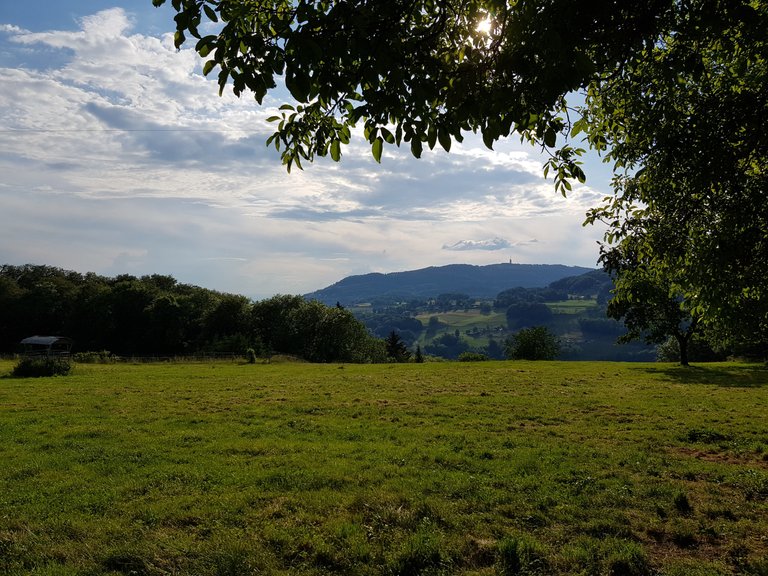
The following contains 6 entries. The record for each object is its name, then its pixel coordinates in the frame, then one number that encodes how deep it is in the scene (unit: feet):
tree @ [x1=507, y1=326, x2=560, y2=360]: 222.48
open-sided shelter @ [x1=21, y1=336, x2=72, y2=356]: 254.78
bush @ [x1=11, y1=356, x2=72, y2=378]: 114.62
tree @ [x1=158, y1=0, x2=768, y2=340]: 14.47
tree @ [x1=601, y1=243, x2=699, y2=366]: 31.81
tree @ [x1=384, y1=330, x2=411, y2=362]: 365.81
